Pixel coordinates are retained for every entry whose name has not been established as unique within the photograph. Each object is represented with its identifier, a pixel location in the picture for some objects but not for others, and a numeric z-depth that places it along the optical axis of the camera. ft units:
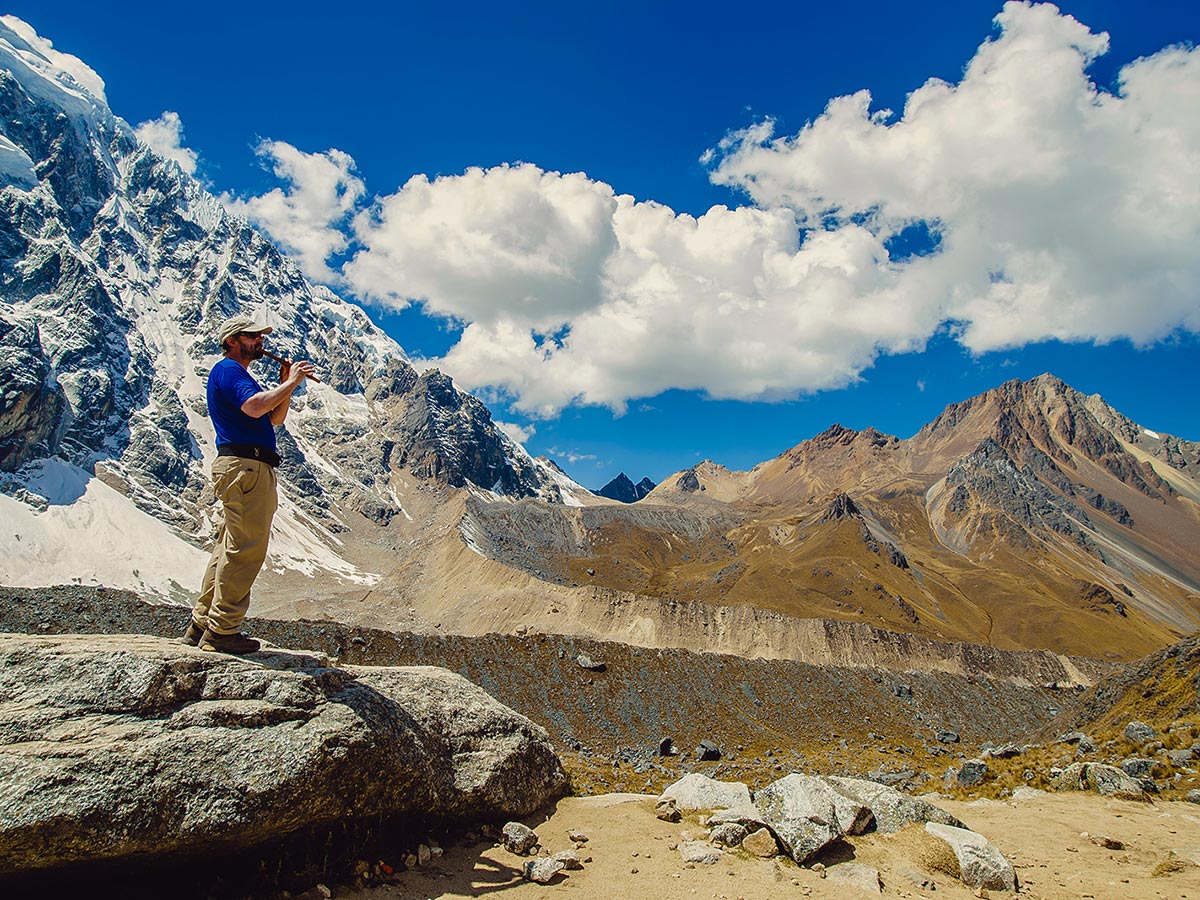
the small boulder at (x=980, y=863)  28.76
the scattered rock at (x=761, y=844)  30.68
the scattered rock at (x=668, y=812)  36.09
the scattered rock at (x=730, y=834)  31.99
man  28.09
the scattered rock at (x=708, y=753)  141.79
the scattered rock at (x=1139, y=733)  59.47
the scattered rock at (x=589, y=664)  187.73
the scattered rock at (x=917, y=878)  28.63
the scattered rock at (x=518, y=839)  30.96
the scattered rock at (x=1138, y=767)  49.80
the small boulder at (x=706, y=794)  37.91
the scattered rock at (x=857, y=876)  27.73
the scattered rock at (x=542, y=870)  26.99
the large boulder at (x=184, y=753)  21.35
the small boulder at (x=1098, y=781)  45.62
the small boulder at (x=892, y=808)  34.83
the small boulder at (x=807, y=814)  30.42
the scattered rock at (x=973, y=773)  64.13
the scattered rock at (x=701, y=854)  29.66
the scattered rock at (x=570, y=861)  28.78
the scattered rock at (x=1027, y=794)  47.70
